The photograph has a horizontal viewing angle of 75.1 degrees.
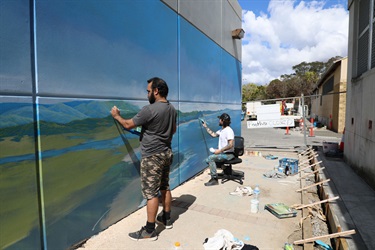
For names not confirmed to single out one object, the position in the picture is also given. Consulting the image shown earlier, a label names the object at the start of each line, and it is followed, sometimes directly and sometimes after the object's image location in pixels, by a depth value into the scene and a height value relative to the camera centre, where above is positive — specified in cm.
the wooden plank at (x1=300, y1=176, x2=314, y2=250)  298 -169
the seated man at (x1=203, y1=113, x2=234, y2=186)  538 -90
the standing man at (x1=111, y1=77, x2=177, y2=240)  306 -42
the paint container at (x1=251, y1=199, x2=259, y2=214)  407 -162
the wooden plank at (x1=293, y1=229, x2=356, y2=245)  290 -158
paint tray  391 -168
